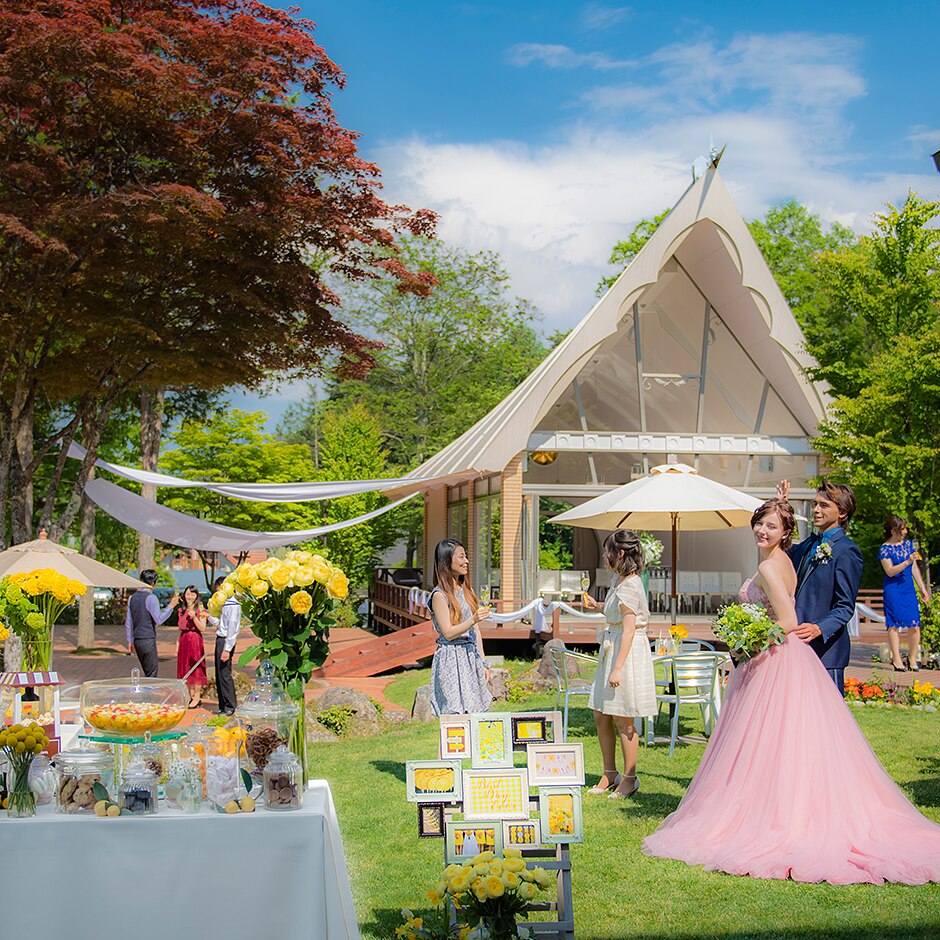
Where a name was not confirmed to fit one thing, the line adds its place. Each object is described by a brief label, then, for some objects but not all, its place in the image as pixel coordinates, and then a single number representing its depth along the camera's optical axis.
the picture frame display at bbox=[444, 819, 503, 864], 3.91
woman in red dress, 11.30
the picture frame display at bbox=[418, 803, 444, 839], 4.21
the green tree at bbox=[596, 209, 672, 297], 32.94
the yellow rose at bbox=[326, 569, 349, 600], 3.99
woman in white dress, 6.53
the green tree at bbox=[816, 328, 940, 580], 13.13
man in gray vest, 11.39
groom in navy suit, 5.65
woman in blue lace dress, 11.70
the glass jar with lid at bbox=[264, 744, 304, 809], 3.38
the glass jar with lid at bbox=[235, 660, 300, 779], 3.56
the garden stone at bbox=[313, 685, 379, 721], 10.12
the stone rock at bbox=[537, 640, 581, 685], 12.18
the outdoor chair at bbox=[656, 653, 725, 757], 8.20
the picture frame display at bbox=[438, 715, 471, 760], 4.53
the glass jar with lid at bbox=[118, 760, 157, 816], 3.30
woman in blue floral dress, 6.85
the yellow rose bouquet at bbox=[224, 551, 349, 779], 3.99
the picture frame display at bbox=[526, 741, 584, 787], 4.17
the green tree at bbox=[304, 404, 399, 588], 25.83
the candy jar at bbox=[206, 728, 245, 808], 3.37
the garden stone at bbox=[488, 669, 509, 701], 11.65
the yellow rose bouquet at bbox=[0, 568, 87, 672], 5.80
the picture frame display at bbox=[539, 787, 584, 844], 3.94
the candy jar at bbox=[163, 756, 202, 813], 3.34
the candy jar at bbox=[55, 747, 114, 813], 3.33
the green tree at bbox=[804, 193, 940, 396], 15.08
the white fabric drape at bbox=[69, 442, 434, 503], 13.43
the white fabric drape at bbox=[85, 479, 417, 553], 13.22
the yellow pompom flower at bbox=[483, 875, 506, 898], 3.41
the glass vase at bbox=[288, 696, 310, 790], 3.75
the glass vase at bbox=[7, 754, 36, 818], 3.29
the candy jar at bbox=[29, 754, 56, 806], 3.39
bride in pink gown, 4.92
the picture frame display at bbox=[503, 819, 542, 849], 3.96
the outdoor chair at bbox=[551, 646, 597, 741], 8.65
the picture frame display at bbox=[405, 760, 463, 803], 4.23
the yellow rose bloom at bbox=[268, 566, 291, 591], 3.97
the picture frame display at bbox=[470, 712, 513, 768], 4.37
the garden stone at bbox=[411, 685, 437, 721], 10.61
